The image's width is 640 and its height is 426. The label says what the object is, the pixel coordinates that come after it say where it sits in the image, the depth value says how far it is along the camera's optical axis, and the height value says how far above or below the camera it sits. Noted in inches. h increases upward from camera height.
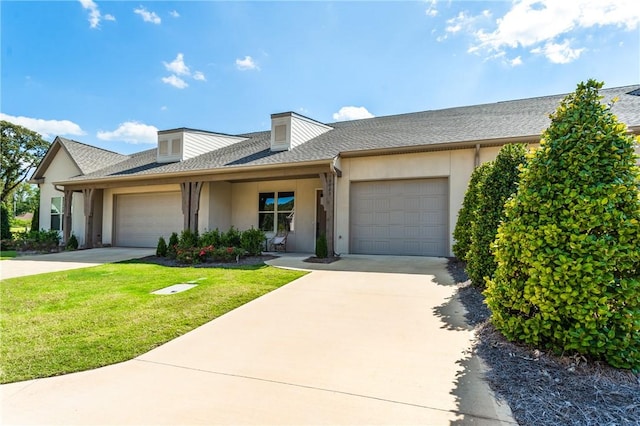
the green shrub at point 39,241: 550.9 -45.5
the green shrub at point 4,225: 647.1 -19.7
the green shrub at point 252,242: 399.2 -29.1
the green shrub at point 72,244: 543.5 -47.5
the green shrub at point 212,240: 410.3 -27.8
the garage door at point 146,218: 543.2 +0.2
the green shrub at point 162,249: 424.5 -41.9
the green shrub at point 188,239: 420.8 -28.3
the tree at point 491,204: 190.9 +11.6
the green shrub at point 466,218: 269.6 +4.1
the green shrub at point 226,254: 366.3 -40.8
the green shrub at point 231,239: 412.8 -26.5
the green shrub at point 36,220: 651.3 -8.3
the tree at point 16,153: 1075.9 +220.9
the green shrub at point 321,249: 371.9 -33.8
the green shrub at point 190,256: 363.6 -44.1
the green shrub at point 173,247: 408.5 -38.2
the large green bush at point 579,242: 99.0 -5.8
